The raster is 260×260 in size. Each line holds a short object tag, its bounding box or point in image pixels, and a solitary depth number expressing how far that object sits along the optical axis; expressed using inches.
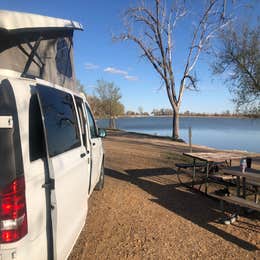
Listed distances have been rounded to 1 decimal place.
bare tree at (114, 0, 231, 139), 780.6
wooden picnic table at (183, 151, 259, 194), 229.7
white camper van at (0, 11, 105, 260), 74.5
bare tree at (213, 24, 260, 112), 588.4
